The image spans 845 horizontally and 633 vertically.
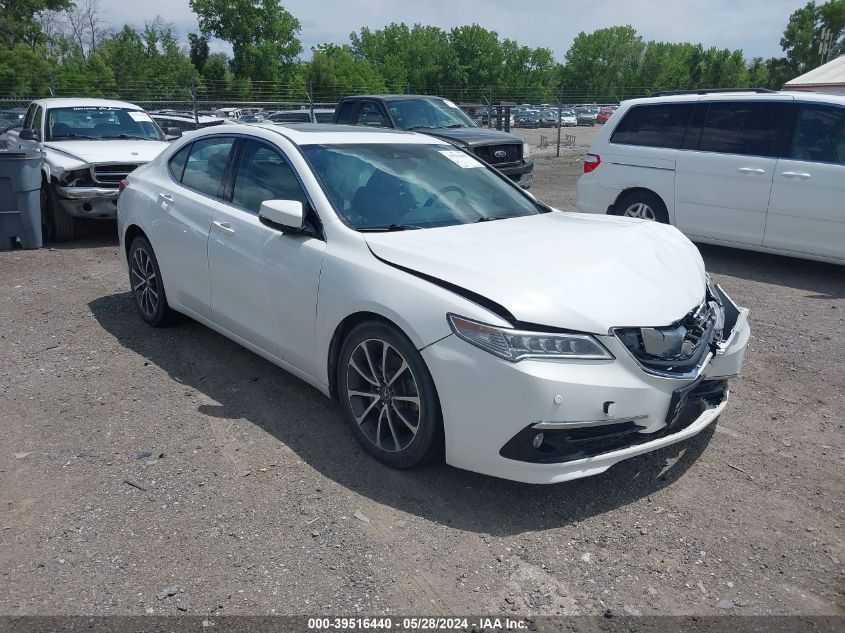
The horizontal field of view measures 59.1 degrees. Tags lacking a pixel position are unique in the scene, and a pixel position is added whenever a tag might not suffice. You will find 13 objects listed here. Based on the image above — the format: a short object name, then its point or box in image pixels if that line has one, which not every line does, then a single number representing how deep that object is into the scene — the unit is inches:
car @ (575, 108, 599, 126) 1409.9
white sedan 125.6
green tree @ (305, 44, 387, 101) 2120.7
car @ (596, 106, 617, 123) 1383.2
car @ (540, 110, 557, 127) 1184.6
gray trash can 345.7
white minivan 286.2
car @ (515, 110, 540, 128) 1291.8
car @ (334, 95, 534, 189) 485.1
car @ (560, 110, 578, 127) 1268.9
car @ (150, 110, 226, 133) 804.6
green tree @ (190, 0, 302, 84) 2955.2
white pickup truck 364.2
